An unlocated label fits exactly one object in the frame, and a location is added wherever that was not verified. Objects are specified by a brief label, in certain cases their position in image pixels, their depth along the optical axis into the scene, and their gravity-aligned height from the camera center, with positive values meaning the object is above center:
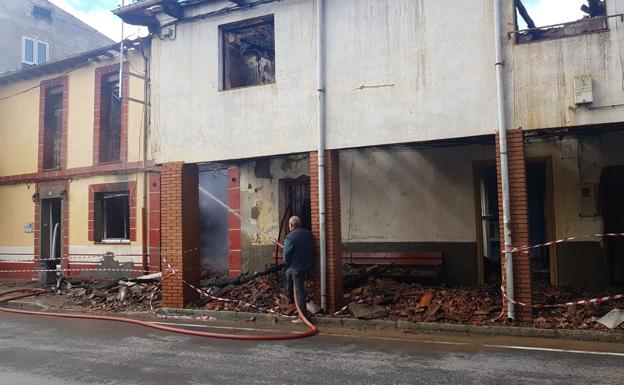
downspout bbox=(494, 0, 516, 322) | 8.11 +1.24
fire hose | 7.82 -1.62
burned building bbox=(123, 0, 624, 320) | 8.17 +1.77
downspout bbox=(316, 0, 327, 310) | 9.39 +1.71
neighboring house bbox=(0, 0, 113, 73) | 21.61 +9.06
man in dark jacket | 9.11 -0.50
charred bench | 11.66 -0.72
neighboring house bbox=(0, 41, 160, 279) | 14.83 +1.96
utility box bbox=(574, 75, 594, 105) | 7.70 +1.97
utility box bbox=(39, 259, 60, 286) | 15.07 -1.17
